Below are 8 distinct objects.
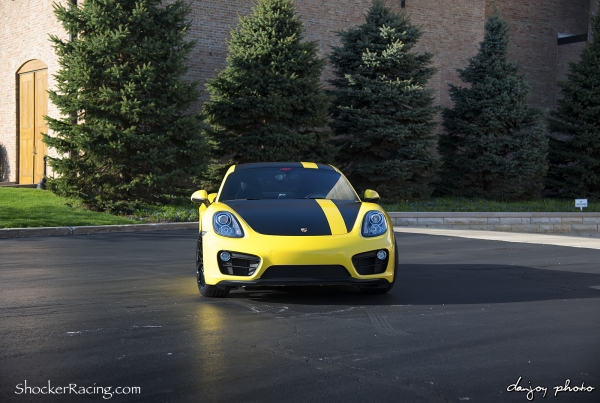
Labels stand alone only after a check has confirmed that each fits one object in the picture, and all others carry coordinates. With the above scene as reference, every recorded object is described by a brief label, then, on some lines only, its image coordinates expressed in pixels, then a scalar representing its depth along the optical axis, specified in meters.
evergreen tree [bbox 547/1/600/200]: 28.62
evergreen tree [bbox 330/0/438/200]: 24.95
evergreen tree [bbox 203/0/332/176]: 23.00
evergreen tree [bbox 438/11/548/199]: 27.30
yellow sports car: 7.62
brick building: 26.81
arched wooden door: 27.06
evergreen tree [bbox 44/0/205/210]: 19.84
